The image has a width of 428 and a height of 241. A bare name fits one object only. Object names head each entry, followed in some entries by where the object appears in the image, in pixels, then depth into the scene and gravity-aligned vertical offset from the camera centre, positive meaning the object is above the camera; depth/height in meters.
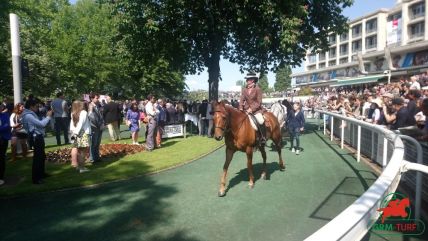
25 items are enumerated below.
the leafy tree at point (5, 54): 27.47 +4.21
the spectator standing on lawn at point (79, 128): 9.41 -0.74
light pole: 12.74 +1.65
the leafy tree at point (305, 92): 56.56 +0.96
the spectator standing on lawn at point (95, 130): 11.05 -0.98
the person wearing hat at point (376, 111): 11.96 -0.54
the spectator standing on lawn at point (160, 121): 14.88 -1.02
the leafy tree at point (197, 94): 76.45 +1.27
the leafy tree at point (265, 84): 132.88 +5.61
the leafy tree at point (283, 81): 121.44 +6.30
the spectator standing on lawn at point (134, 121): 15.23 -0.94
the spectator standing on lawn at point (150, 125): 13.72 -1.02
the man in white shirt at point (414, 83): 14.51 +0.57
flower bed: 11.73 -1.93
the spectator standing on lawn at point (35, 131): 8.27 -0.72
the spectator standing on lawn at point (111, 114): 16.03 -0.63
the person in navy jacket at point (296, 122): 12.45 -0.89
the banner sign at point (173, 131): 17.32 -1.63
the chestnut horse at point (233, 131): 6.91 -0.72
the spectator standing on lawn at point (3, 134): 8.54 -0.85
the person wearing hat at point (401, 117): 8.54 -0.53
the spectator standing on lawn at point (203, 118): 19.12 -1.06
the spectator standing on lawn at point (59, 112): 15.06 -0.47
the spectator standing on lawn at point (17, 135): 11.58 -1.18
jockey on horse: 8.70 -0.09
